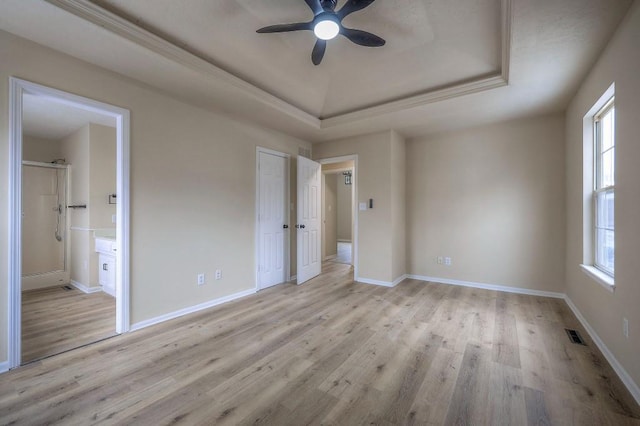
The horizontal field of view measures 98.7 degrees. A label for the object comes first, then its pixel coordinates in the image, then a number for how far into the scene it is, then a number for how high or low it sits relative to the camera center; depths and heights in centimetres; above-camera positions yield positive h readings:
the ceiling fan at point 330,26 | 197 +145
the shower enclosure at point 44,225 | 436 -21
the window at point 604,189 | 252 +23
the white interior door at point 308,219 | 465 -12
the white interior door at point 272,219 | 428 -11
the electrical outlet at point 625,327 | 191 -81
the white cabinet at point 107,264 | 395 -77
